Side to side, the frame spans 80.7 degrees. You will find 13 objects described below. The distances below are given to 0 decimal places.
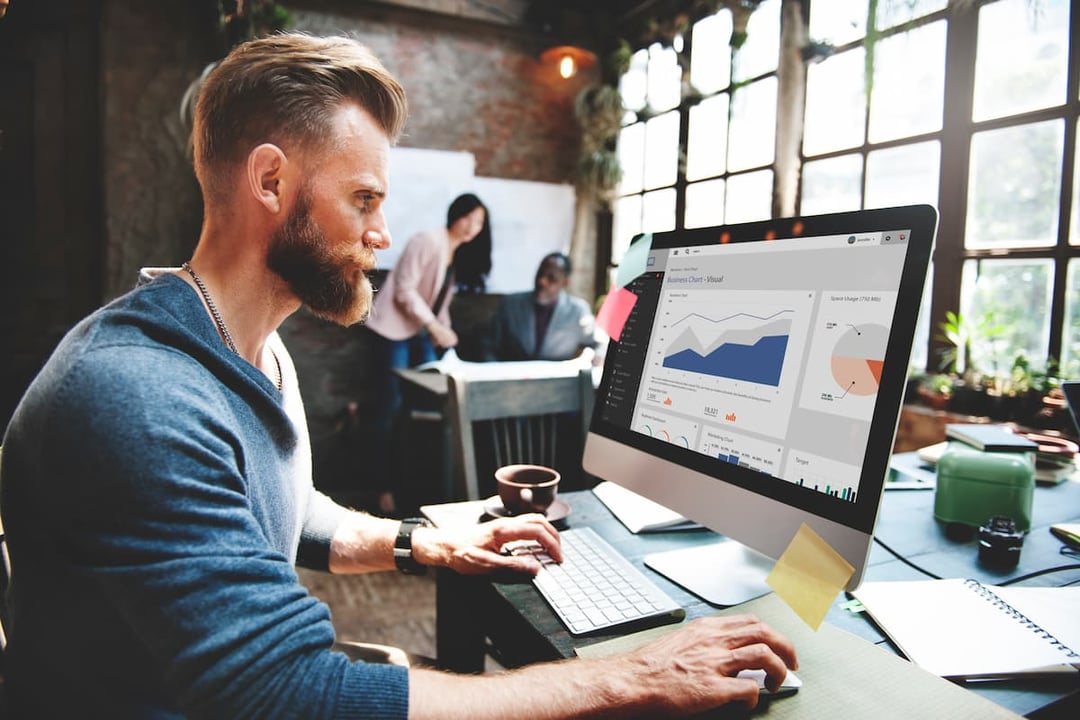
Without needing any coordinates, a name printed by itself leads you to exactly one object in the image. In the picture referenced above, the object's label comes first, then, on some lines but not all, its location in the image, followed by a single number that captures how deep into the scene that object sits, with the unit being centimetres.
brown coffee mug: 113
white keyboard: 81
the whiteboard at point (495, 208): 434
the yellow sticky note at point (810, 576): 74
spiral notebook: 71
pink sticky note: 116
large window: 228
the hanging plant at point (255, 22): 348
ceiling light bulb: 444
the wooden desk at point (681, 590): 70
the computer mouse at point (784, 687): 67
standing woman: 388
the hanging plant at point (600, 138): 460
